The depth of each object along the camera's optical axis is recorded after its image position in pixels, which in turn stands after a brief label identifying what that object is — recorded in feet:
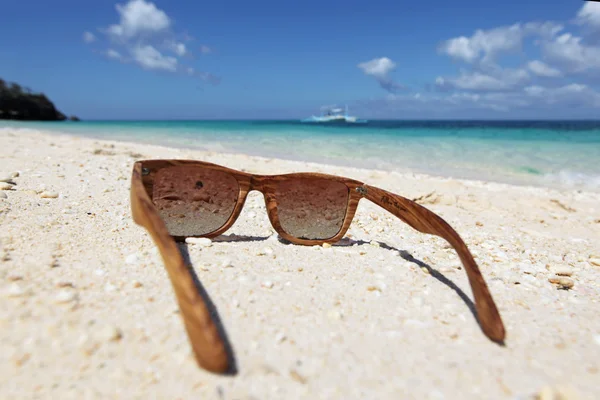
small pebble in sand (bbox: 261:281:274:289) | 0.95
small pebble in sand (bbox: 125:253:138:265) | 0.98
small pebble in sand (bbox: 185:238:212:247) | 1.11
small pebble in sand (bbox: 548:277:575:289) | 1.10
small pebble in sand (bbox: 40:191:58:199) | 1.32
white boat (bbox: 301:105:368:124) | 143.31
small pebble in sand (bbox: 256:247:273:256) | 1.10
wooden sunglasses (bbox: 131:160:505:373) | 1.05
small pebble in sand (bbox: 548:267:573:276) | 1.17
